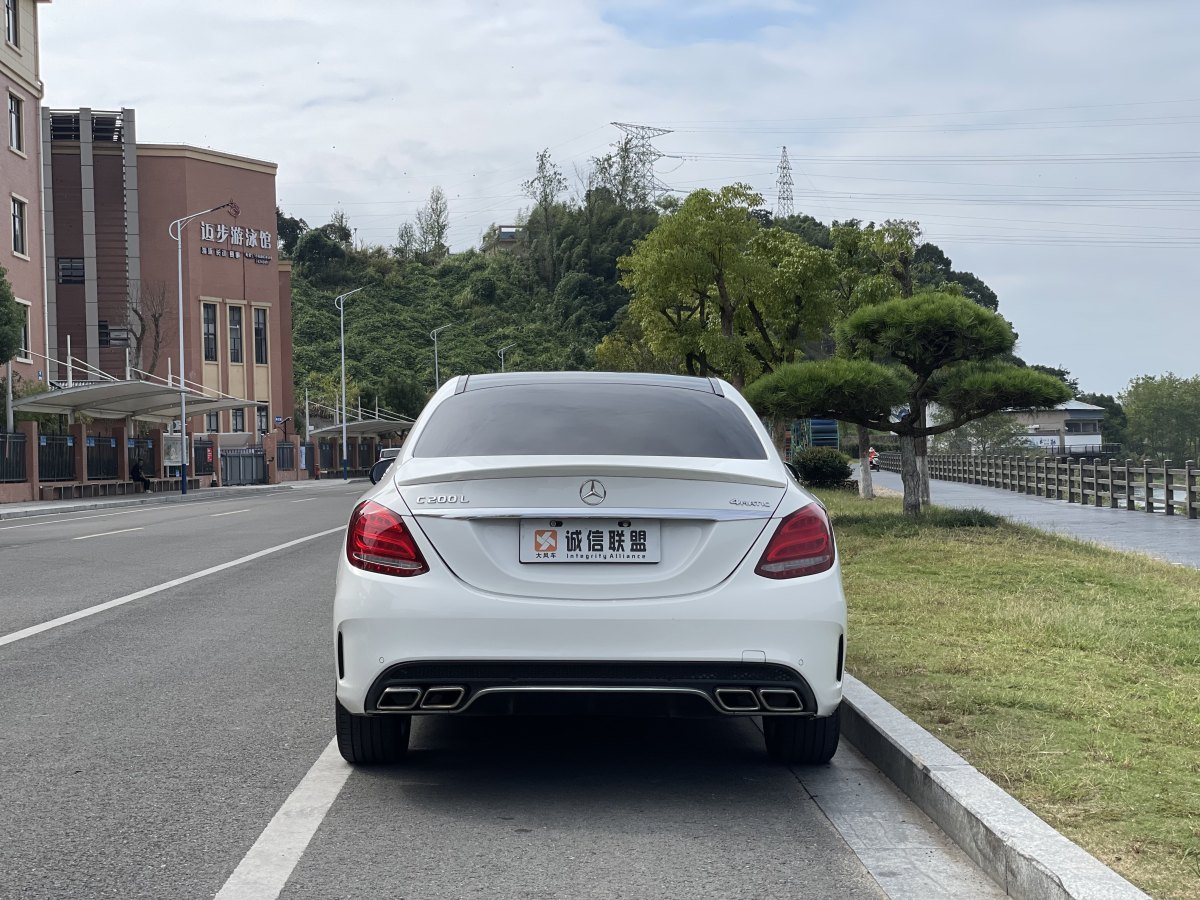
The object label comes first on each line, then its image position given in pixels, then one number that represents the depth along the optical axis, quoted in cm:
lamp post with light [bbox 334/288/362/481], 6656
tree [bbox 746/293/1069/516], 1920
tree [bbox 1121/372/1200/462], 10962
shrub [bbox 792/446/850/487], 3722
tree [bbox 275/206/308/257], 12700
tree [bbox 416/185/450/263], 14162
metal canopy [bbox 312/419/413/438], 6975
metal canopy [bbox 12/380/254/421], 3788
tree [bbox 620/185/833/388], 3781
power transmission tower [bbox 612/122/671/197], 12175
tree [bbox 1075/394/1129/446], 12221
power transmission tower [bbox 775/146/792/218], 9244
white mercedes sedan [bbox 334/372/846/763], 474
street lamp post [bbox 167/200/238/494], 4319
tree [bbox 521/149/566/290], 12362
